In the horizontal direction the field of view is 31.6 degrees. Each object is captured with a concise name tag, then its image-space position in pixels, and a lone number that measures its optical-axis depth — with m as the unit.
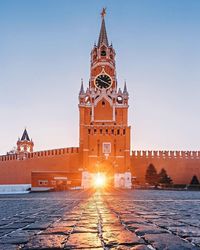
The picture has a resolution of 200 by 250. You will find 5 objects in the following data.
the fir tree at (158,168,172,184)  39.08
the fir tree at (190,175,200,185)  39.81
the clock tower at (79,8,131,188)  39.53
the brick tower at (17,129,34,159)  58.94
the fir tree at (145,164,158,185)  40.52
